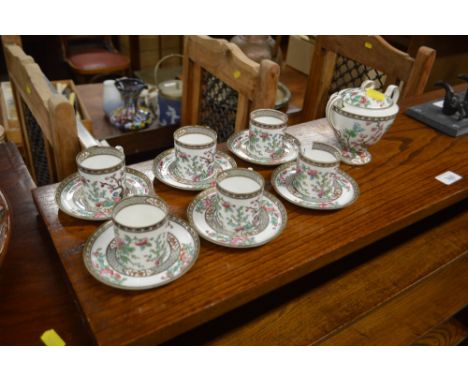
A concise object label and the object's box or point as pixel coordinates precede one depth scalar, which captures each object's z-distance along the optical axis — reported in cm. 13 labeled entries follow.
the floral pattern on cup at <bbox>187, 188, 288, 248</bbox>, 79
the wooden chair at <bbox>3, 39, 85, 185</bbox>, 94
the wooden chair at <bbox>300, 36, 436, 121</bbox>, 147
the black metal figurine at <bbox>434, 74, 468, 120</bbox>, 128
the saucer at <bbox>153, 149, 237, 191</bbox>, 93
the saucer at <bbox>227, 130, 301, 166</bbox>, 103
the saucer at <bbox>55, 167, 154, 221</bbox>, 83
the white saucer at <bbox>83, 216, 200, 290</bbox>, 69
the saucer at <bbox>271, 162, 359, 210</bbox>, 89
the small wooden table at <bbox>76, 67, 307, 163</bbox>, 178
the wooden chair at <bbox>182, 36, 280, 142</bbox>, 120
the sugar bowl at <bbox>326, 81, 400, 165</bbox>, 100
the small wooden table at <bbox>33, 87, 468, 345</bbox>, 67
